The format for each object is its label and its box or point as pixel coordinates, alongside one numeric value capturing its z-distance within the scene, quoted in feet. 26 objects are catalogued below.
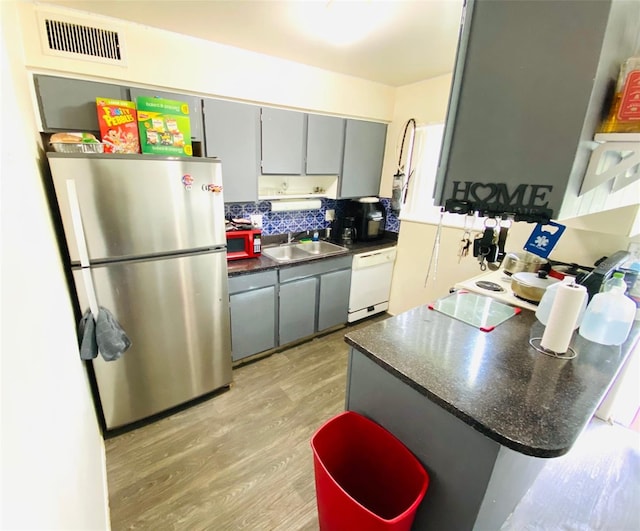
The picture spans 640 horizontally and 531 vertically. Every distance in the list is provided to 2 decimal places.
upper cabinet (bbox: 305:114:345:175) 8.60
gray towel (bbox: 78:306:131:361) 4.90
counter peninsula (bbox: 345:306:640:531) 2.79
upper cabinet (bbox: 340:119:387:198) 9.42
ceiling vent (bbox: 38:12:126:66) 5.29
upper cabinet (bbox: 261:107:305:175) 7.80
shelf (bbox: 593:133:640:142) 2.23
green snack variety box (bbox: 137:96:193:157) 5.58
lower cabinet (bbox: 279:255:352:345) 8.34
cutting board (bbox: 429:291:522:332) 4.51
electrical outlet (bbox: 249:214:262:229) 8.58
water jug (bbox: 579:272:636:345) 3.90
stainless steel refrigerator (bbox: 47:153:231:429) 4.79
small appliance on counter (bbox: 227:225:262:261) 7.78
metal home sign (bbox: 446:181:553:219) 2.30
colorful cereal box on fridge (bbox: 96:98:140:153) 5.44
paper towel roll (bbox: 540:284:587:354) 3.39
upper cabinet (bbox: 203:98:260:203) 6.98
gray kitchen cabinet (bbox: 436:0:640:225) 2.05
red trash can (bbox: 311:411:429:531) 3.19
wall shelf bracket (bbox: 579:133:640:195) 2.26
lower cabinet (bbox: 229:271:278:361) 7.37
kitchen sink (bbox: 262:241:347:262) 9.43
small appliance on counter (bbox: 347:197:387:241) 9.97
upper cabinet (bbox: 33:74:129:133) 5.47
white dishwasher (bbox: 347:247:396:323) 9.78
